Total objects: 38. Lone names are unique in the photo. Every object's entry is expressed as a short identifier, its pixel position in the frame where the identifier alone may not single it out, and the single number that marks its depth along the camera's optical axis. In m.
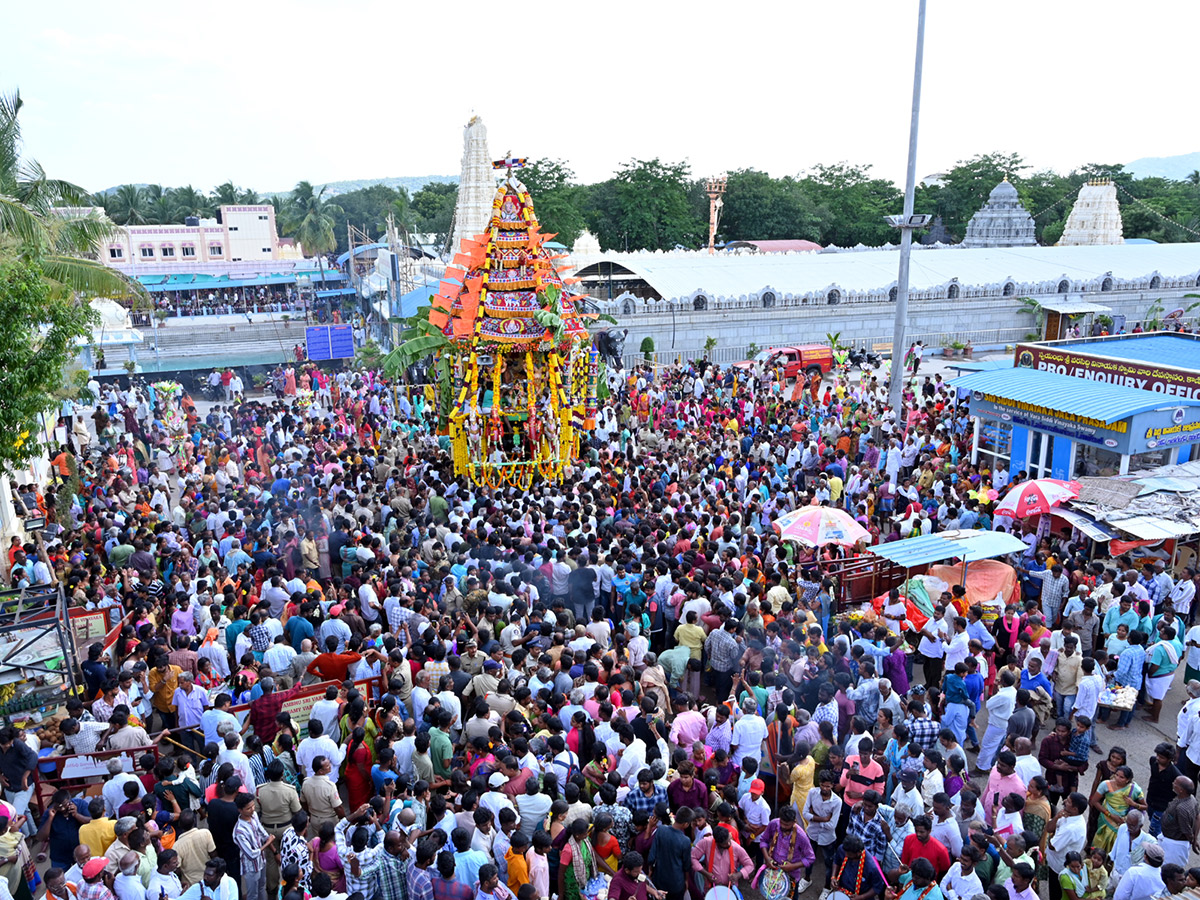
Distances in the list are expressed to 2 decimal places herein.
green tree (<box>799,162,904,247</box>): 59.05
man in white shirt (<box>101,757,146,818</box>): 6.00
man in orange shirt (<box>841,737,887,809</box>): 5.98
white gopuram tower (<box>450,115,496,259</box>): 34.09
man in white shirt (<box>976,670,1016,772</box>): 7.11
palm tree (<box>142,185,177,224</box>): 57.25
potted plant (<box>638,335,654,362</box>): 28.14
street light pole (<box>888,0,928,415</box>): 15.62
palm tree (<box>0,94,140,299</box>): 12.38
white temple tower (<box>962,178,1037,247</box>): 50.94
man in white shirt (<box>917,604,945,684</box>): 8.47
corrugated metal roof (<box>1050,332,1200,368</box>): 16.97
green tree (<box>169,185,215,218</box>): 59.81
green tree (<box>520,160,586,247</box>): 44.69
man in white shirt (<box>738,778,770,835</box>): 5.92
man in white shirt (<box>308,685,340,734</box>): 6.96
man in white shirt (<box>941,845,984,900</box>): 5.02
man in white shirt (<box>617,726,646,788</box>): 6.21
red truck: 27.45
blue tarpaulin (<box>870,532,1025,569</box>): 9.53
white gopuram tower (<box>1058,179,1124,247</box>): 49.44
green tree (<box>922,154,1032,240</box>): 58.56
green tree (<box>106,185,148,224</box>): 52.34
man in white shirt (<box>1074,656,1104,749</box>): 7.33
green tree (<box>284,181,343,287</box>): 50.69
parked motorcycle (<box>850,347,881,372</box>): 28.64
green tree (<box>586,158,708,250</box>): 50.25
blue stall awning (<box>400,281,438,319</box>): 27.68
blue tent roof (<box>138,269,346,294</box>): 41.50
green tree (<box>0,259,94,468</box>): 9.20
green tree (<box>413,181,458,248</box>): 61.62
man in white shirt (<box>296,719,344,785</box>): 6.44
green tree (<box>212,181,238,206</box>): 67.38
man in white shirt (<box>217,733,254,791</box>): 6.25
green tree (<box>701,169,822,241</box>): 58.84
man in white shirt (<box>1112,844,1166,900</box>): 5.06
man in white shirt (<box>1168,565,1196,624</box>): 9.33
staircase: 31.20
